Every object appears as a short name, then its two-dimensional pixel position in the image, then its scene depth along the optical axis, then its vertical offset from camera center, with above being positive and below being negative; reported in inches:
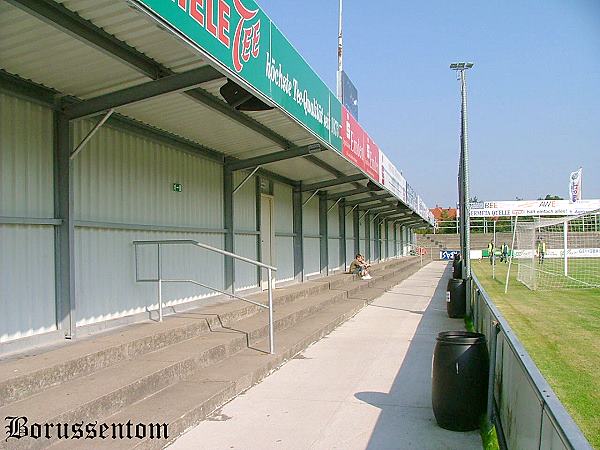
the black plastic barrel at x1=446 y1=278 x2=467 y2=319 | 494.0 -57.5
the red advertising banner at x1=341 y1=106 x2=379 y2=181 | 472.7 +78.8
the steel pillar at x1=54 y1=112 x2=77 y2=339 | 246.4 +1.9
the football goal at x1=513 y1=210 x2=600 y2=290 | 858.1 -50.7
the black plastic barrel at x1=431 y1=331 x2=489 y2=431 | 196.1 -50.4
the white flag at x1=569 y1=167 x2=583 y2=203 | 2012.8 +148.9
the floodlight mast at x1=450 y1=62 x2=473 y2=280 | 485.1 +56.8
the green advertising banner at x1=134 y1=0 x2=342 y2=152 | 188.5 +74.8
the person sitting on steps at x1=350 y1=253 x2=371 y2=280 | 777.6 -47.7
